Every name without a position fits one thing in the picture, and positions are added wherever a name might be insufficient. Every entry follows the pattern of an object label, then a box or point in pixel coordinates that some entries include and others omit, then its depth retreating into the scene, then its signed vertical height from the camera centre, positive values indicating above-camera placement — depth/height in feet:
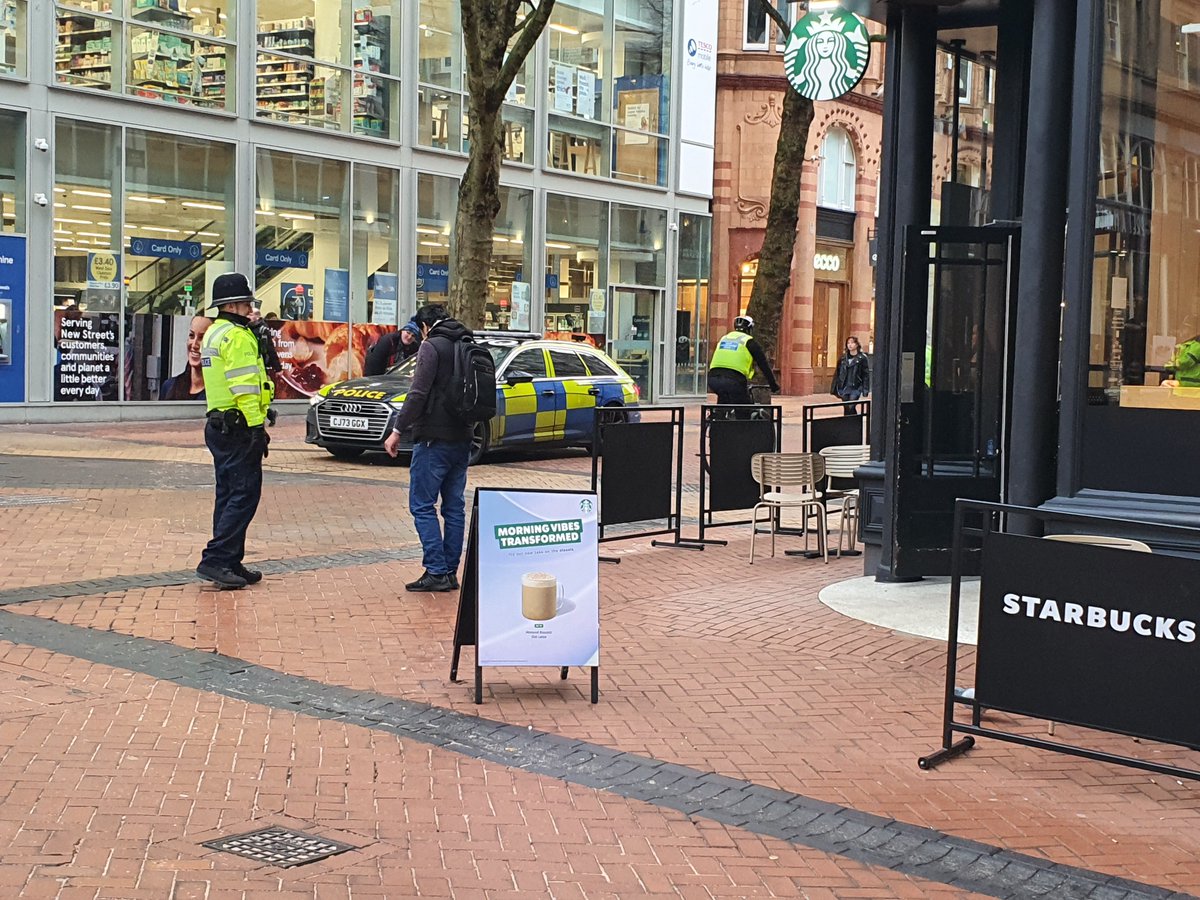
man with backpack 30.60 -1.29
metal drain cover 15.61 -5.28
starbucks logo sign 36.01 +7.76
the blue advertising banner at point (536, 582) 22.66 -3.37
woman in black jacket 98.17 -0.20
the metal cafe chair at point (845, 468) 39.86 -2.68
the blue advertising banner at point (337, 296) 84.79 +3.58
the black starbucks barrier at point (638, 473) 37.68 -2.82
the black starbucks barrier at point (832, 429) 43.39 -1.79
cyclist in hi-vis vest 52.39 +0.06
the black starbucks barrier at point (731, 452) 40.86 -2.35
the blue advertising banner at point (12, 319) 69.97 +1.52
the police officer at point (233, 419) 30.55 -1.30
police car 58.23 -1.56
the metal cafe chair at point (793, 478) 38.17 -2.85
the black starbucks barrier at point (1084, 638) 17.53 -3.24
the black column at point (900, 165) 32.17 +4.54
